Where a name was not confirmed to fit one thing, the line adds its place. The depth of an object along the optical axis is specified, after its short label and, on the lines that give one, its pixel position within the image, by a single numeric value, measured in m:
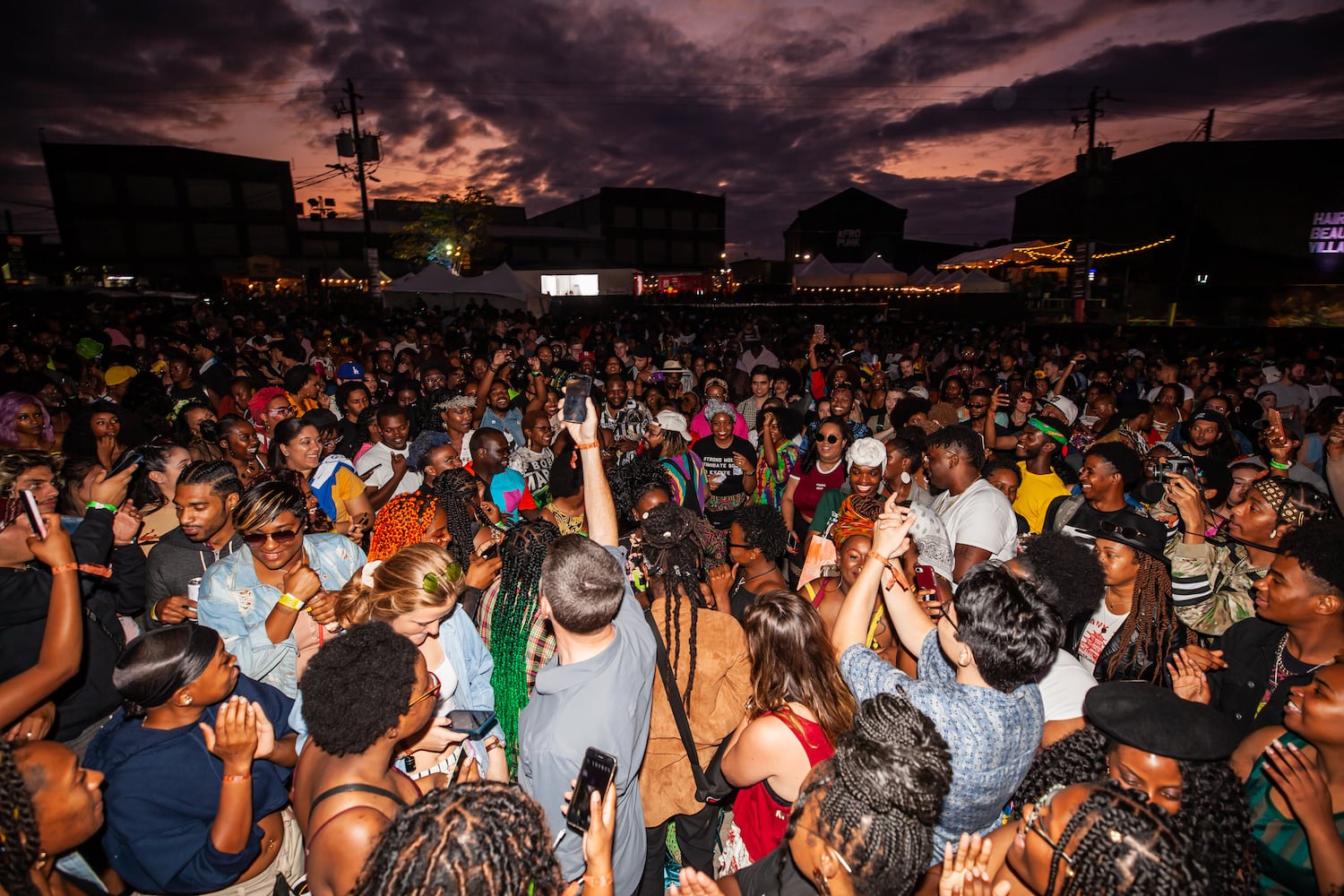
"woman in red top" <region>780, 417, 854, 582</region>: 5.27
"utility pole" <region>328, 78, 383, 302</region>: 27.45
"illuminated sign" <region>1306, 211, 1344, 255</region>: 27.05
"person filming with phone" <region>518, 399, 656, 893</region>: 2.05
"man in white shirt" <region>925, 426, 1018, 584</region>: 3.94
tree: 41.47
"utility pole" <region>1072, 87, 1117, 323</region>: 21.84
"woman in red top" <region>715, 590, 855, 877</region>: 2.11
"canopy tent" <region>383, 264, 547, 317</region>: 21.36
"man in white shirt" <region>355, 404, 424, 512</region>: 5.24
